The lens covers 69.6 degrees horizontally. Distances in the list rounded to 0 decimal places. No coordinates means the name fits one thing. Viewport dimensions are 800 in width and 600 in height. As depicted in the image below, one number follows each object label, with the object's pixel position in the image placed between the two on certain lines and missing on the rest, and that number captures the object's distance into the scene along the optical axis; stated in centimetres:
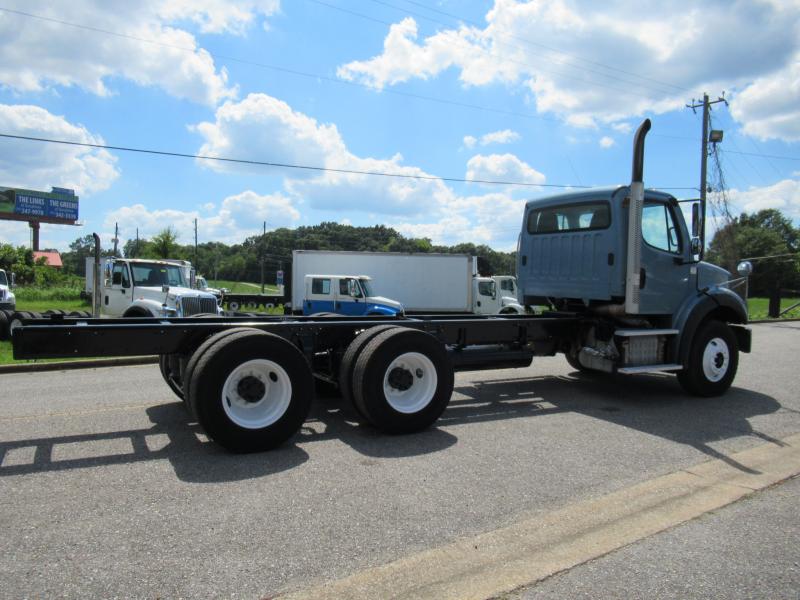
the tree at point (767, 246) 7219
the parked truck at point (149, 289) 1323
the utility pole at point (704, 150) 3062
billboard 7256
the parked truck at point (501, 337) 527
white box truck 2627
